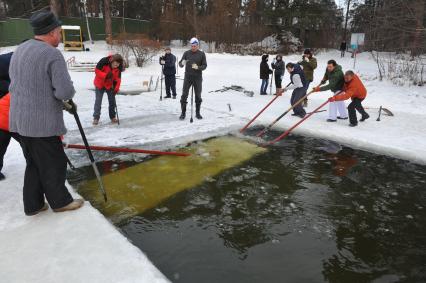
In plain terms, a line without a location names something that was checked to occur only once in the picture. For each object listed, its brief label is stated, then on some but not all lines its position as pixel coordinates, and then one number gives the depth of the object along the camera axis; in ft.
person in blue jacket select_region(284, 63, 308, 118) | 28.30
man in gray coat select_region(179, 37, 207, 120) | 26.58
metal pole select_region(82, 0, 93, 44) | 113.39
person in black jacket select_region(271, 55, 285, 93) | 41.06
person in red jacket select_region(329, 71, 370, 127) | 25.09
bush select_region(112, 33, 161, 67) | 69.21
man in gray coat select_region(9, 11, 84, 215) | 10.00
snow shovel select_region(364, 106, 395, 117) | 29.77
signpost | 63.10
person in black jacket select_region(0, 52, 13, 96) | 13.38
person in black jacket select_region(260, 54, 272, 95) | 40.42
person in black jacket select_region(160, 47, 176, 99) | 36.47
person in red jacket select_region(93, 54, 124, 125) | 24.34
